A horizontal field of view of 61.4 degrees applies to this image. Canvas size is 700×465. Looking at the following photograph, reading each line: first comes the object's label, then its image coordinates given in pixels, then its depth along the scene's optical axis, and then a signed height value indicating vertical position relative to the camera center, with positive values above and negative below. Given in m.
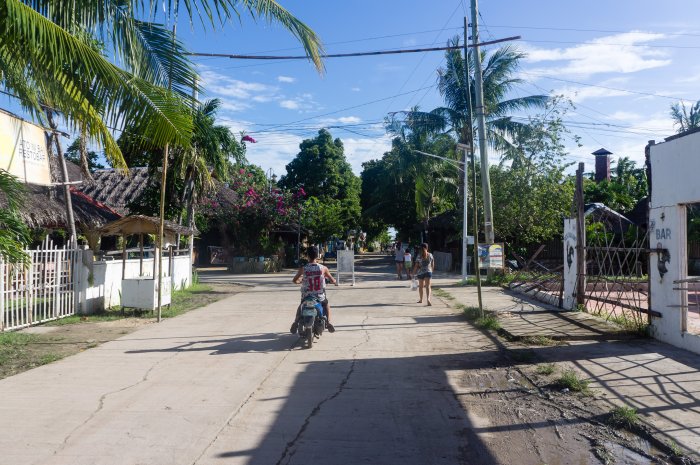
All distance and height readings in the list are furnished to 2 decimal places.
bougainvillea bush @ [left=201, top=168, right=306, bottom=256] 31.59 +1.91
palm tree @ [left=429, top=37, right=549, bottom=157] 26.67 +6.91
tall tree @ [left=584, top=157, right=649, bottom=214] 32.94 +3.11
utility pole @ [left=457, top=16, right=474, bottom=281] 22.91 +0.85
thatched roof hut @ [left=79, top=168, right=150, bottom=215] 25.38 +2.71
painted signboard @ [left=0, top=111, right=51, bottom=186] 8.86 +1.55
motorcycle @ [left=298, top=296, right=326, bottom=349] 9.34 -1.17
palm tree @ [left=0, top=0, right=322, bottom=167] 6.53 +2.20
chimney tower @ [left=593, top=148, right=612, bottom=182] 40.78 +5.69
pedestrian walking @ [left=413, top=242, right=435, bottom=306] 15.34 -0.55
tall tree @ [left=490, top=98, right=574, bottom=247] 26.59 +2.68
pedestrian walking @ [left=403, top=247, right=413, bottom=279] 26.30 -0.65
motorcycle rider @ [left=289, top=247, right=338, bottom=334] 9.87 -0.57
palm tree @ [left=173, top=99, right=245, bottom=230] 19.41 +3.07
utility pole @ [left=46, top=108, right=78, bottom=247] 14.05 +1.87
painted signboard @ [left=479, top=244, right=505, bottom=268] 19.17 -0.34
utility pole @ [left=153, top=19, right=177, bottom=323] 12.30 +0.28
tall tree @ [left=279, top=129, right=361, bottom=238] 48.28 +6.03
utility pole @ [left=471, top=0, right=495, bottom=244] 20.39 +3.24
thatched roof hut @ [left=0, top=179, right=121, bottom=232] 14.68 +1.06
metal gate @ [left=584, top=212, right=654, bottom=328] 9.97 -0.86
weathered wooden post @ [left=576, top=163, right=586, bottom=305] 12.57 +0.13
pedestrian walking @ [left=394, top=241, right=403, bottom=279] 25.75 -0.58
